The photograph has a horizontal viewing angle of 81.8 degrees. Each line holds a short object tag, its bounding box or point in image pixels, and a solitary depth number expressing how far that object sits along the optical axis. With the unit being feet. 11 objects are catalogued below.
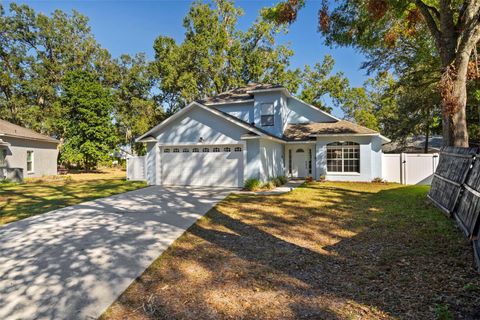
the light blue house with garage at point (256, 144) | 49.52
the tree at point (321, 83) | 106.42
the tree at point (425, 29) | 30.55
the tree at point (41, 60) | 100.37
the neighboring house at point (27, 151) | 63.16
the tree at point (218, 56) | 98.68
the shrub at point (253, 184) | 46.11
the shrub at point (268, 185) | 47.75
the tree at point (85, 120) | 92.14
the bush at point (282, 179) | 54.89
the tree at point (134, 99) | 109.29
